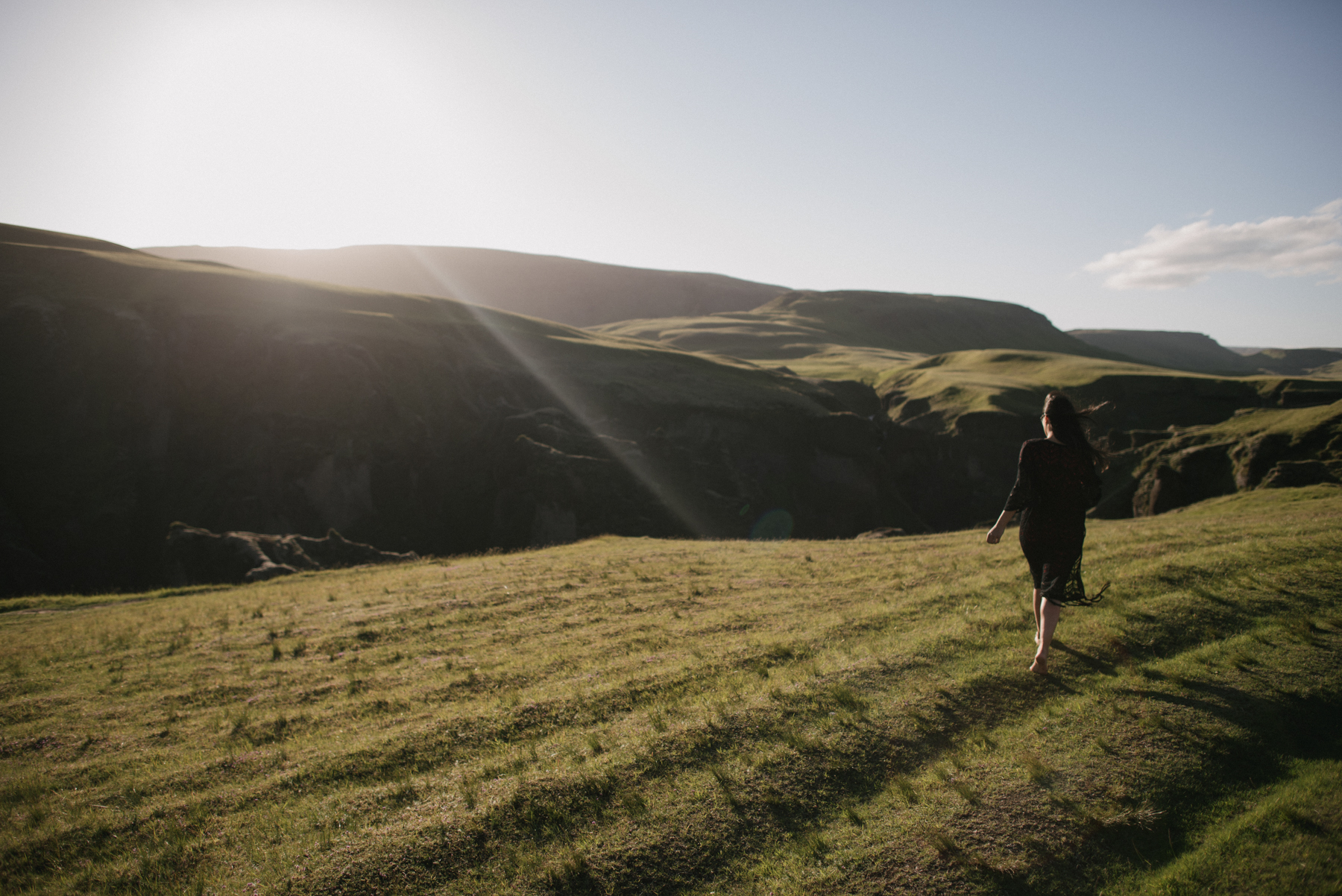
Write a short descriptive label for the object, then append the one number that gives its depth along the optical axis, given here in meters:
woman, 8.16
